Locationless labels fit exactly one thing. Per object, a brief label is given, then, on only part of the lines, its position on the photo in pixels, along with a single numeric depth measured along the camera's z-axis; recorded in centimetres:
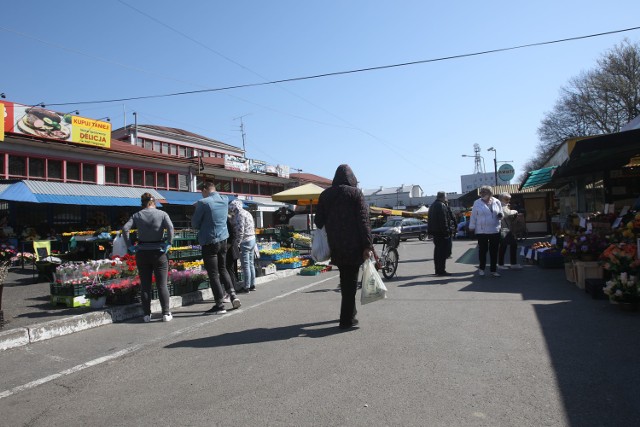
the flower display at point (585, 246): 721
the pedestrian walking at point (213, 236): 664
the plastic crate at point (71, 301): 683
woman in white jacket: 902
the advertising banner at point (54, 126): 2062
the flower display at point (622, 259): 560
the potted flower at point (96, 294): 670
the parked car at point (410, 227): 2934
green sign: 4138
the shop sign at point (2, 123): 1841
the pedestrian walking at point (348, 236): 529
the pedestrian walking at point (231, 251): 797
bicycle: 978
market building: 1898
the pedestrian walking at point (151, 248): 621
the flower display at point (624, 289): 532
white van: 4088
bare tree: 4003
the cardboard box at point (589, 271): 706
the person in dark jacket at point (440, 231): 978
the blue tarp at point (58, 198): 1562
